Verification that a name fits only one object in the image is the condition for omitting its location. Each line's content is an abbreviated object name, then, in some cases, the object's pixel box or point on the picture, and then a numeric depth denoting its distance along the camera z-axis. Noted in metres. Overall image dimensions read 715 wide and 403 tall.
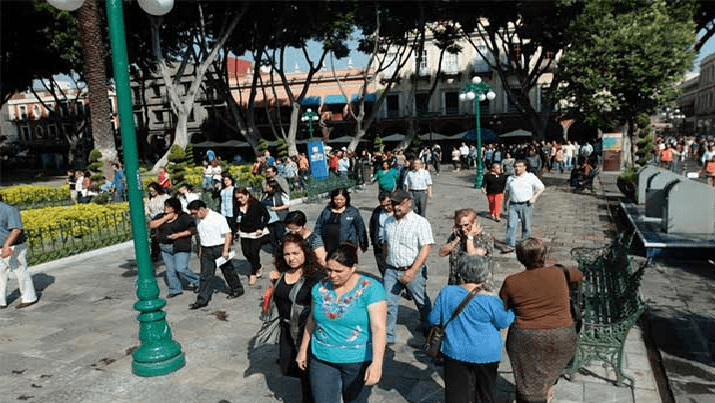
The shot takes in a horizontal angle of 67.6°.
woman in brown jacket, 3.56
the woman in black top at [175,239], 7.34
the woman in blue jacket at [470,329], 3.36
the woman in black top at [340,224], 6.18
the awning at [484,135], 35.78
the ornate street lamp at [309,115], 32.34
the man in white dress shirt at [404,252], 5.18
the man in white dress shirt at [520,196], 9.22
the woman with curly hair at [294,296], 3.71
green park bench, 4.39
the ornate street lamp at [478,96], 20.12
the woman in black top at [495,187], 11.59
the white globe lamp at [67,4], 5.04
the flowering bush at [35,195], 18.19
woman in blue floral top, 3.26
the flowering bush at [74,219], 10.96
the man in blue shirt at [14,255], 7.10
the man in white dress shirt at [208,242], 7.02
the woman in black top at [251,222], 7.68
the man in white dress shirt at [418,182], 10.78
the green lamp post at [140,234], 5.04
